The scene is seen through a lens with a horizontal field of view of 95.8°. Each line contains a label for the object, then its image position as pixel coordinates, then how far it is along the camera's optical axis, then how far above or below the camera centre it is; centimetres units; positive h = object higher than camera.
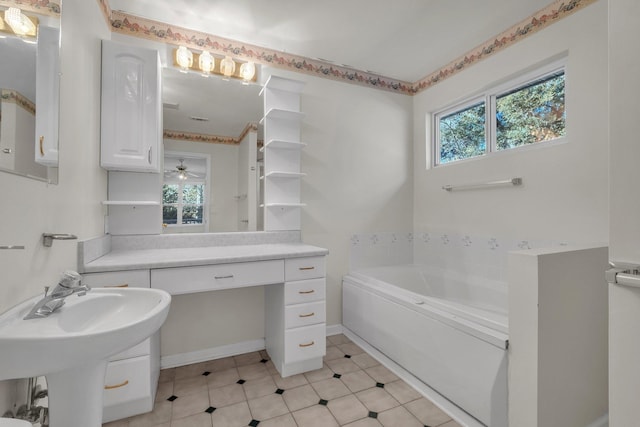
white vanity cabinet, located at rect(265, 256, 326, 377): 191 -69
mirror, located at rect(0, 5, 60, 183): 82 +39
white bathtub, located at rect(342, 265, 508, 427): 139 -71
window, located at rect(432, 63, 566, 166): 205 +79
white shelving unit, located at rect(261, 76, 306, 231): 234 +51
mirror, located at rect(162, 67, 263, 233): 211 +48
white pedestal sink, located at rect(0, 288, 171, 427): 66 -34
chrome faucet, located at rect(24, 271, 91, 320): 86 -26
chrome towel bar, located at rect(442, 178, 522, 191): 214 +25
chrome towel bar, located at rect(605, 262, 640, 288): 88 -18
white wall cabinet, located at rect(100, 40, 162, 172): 176 +66
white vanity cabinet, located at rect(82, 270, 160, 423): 146 -82
